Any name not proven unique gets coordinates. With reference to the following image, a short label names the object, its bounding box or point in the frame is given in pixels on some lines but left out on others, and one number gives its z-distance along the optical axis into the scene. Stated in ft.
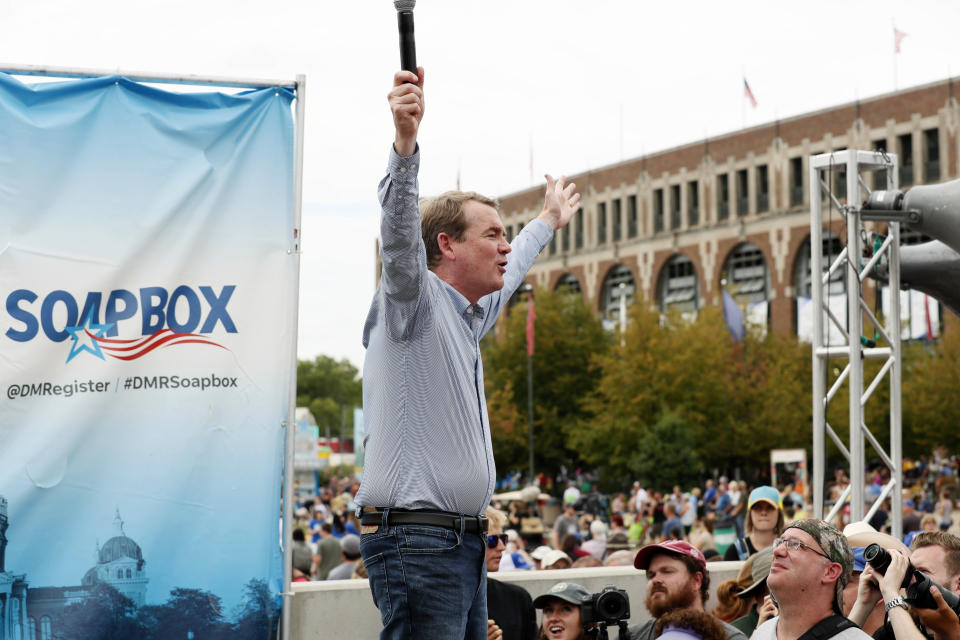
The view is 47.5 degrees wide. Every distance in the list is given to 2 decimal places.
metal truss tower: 33.14
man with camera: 13.85
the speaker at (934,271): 31.99
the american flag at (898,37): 158.71
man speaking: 9.10
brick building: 158.10
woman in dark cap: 18.61
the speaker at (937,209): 29.17
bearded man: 18.02
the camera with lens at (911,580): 14.05
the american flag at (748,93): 177.17
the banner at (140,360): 15.35
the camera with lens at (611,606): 15.07
